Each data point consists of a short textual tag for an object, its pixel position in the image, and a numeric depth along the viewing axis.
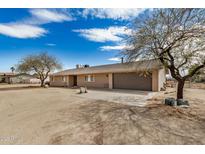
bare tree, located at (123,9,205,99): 6.63
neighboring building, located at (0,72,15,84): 48.66
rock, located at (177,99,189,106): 7.51
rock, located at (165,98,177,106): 7.48
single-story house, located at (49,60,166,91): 14.30
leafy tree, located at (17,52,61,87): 25.72
